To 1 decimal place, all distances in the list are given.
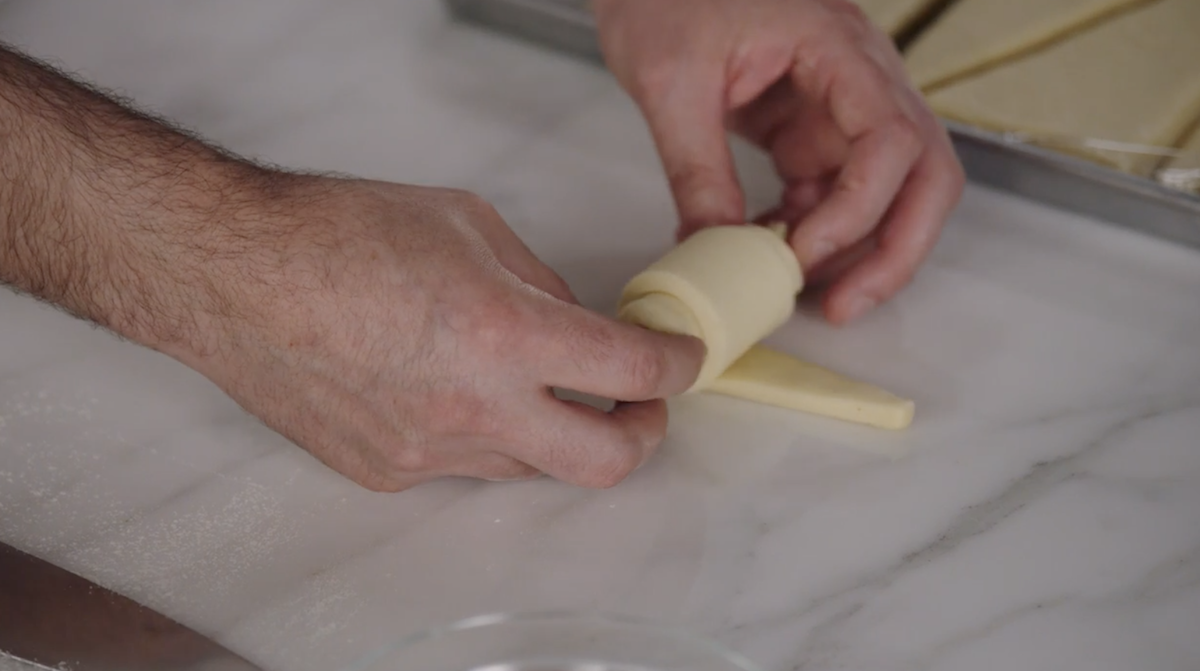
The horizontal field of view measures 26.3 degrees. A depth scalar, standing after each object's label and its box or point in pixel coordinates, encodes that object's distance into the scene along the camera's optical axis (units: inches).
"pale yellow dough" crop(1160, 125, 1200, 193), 36.4
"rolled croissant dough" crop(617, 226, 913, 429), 32.3
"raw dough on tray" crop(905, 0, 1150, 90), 38.6
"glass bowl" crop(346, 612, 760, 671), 28.7
